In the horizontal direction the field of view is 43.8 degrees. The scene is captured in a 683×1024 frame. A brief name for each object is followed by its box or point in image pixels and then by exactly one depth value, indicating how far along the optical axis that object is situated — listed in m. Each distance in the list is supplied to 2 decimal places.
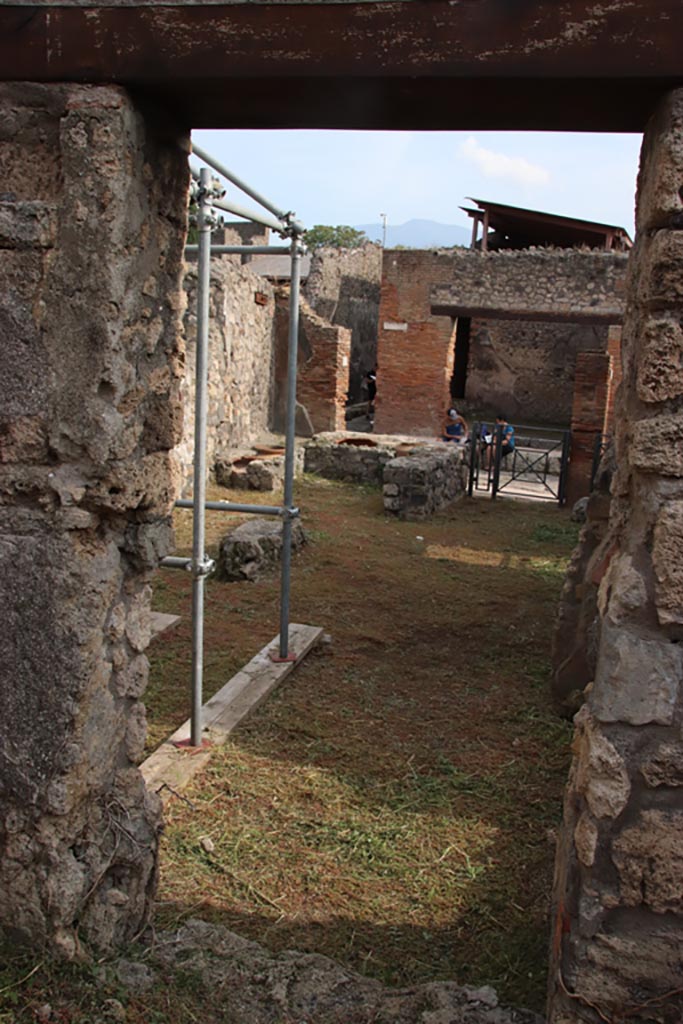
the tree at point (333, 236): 47.94
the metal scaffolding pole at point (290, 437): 4.92
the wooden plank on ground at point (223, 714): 3.94
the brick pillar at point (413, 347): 17.62
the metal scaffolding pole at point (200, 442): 3.92
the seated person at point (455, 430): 15.67
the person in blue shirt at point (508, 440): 14.27
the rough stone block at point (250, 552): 7.31
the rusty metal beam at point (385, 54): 1.95
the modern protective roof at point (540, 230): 21.11
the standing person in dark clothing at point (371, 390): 21.83
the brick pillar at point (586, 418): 12.44
